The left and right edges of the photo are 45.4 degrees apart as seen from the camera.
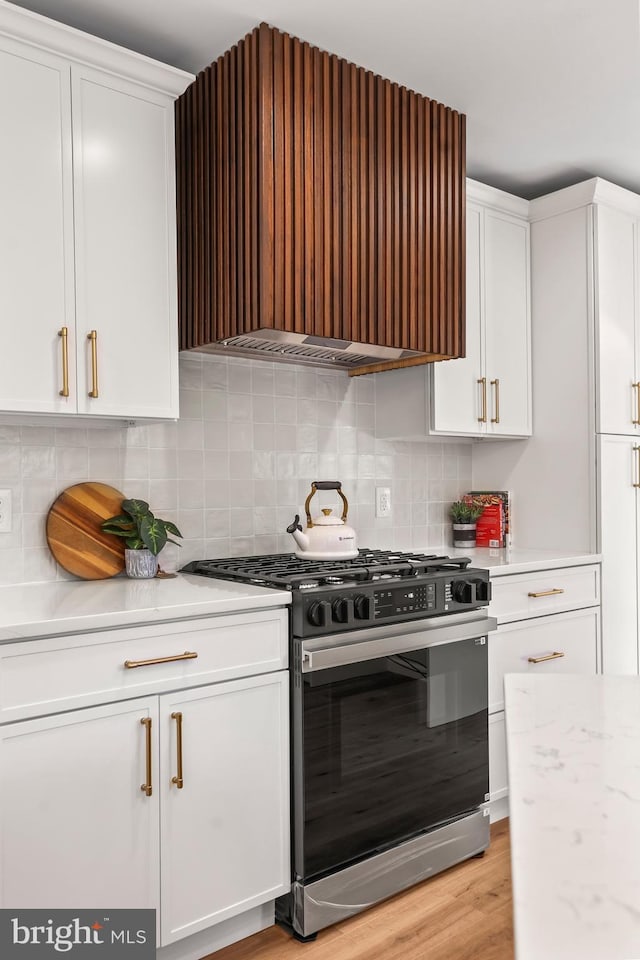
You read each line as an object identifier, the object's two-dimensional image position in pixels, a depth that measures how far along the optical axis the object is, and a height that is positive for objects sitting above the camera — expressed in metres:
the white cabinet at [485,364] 3.08 +0.50
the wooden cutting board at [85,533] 2.37 -0.15
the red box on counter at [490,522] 3.44 -0.19
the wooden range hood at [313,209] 2.23 +0.86
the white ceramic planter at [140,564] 2.44 -0.26
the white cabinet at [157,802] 1.70 -0.78
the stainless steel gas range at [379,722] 2.13 -0.73
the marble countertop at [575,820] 0.54 -0.31
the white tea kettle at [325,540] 2.63 -0.20
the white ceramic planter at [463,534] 3.47 -0.24
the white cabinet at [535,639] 2.79 -0.62
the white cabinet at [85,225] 2.00 +0.72
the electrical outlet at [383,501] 3.25 -0.08
